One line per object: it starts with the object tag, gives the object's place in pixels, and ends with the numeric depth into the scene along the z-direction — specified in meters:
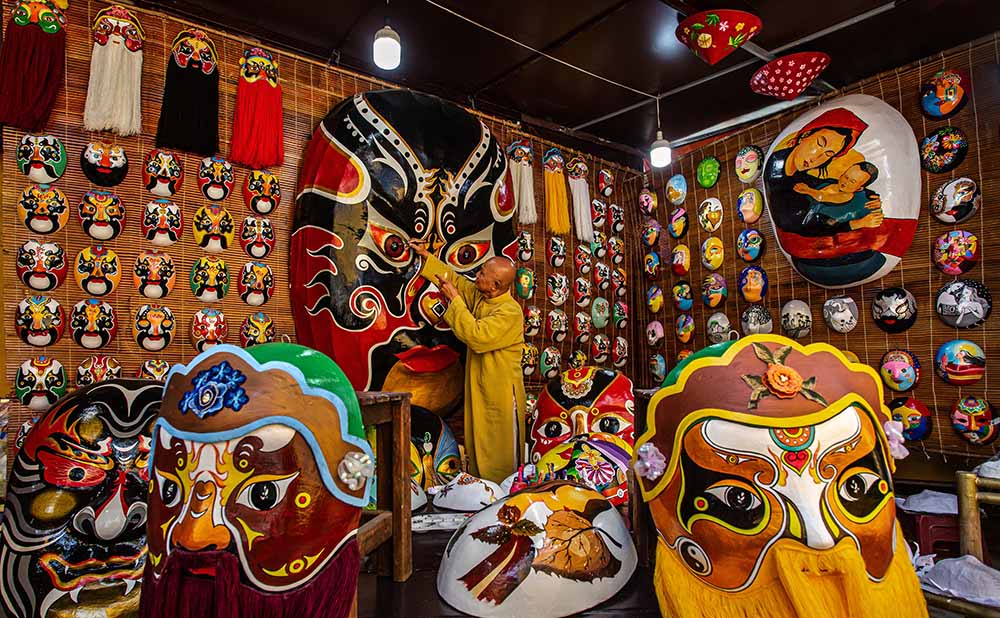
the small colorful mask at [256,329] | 3.02
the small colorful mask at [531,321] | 4.23
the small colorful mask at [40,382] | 2.46
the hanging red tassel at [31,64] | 2.43
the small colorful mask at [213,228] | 2.91
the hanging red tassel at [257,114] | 3.04
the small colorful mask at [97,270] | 2.61
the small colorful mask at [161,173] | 2.79
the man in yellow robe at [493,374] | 3.30
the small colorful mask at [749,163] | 3.96
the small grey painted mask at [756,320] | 3.92
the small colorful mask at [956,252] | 2.99
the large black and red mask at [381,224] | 2.99
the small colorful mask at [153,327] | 2.72
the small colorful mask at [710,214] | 4.26
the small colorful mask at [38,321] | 2.47
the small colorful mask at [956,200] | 2.97
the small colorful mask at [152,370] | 2.72
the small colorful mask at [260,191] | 3.07
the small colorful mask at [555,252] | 4.46
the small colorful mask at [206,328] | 2.86
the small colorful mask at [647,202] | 4.88
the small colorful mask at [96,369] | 2.57
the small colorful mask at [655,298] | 4.75
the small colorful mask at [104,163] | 2.63
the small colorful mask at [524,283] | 4.18
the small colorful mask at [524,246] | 4.26
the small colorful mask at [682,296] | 4.49
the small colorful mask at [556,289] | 4.43
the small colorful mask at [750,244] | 3.95
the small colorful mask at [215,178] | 2.95
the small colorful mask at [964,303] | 2.93
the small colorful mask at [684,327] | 4.45
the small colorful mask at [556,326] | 4.39
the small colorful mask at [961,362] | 2.95
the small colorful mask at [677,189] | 4.58
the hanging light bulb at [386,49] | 2.74
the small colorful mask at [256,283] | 3.03
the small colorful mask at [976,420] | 2.92
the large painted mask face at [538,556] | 1.66
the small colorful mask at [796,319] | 3.70
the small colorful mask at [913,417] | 3.13
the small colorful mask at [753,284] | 3.94
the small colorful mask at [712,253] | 4.24
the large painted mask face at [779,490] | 1.38
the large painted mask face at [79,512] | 1.49
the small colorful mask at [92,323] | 2.59
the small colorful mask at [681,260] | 4.50
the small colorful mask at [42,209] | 2.50
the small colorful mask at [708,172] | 4.28
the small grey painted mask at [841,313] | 3.46
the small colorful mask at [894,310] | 3.20
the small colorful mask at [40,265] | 2.48
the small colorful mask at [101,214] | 2.62
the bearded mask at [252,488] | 1.24
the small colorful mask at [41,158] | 2.50
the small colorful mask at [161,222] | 2.77
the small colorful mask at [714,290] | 4.22
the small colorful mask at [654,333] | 4.71
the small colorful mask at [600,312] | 4.72
